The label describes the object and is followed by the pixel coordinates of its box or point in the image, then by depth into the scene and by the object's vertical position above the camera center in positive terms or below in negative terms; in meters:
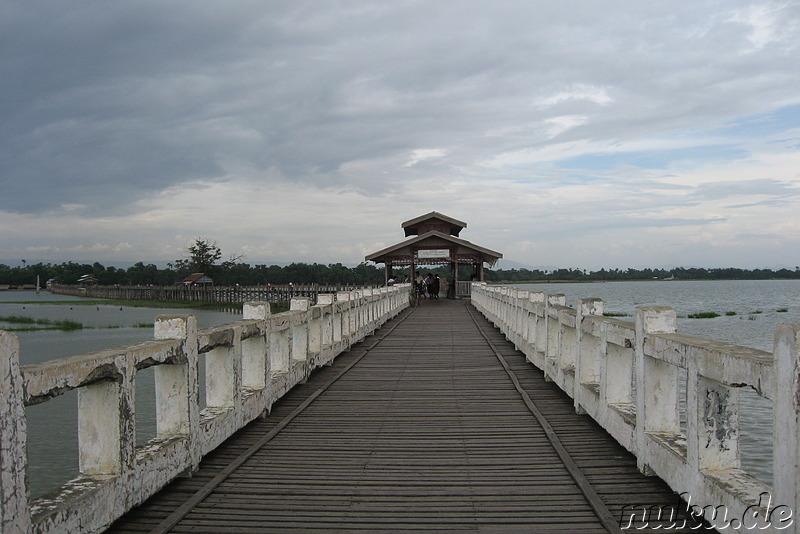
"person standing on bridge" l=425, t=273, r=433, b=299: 33.72 -0.44
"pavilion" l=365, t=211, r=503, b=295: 31.14 +1.13
